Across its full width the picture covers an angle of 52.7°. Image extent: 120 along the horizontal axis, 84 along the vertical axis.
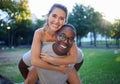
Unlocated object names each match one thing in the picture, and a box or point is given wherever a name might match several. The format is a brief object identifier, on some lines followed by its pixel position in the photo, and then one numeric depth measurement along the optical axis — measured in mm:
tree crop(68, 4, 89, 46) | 20608
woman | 1080
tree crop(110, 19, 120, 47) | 20160
